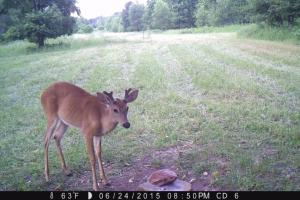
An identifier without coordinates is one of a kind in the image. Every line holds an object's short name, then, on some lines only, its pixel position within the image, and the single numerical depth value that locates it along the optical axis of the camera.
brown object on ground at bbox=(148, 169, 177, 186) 4.63
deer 4.84
